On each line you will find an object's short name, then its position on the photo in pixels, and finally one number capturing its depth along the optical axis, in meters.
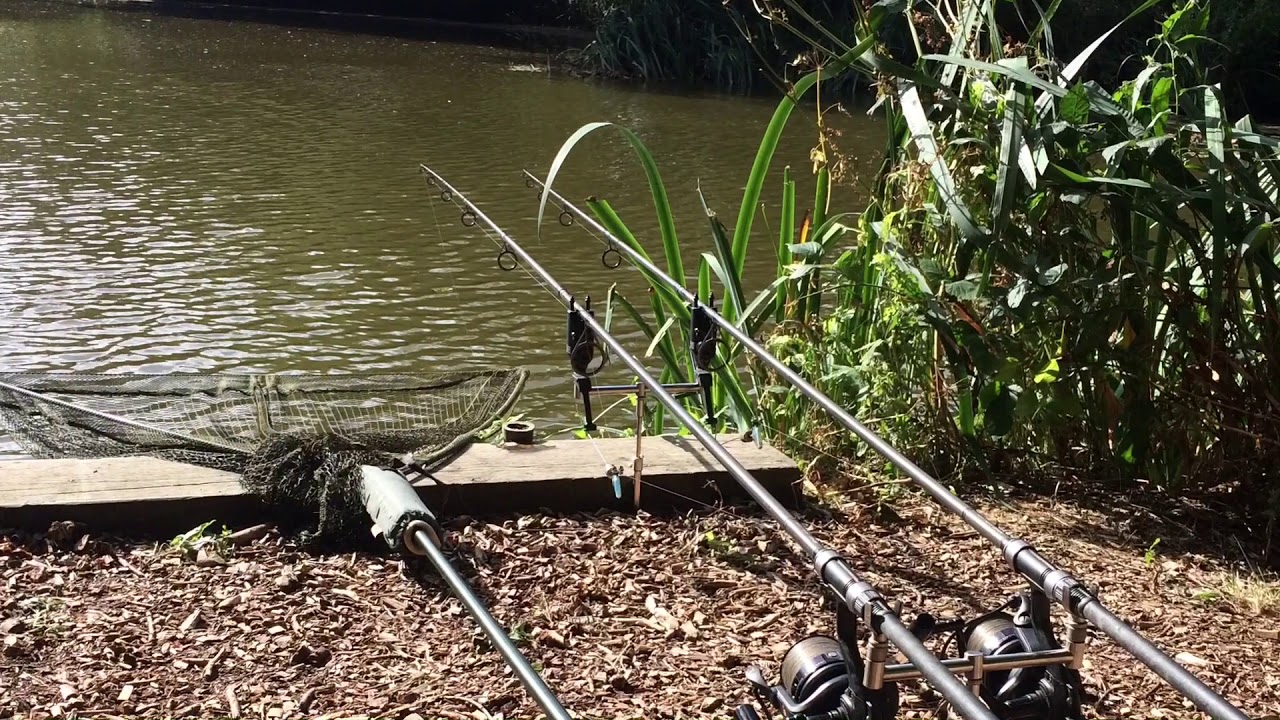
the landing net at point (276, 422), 3.44
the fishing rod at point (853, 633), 1.54
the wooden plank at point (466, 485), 3.35
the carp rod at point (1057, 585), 1.52
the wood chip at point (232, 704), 2.61
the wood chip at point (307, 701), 2.62
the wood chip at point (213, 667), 2.73
